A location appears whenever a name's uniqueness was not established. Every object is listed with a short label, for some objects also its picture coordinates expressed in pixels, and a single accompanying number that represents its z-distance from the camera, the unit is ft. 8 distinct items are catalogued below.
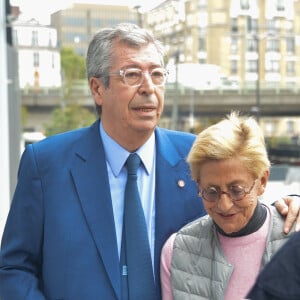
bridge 171.12
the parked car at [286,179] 74.89
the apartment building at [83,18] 275.59
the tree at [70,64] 174.19
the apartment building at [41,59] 185.16
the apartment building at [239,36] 224.12
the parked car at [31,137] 138.84
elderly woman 6.72
